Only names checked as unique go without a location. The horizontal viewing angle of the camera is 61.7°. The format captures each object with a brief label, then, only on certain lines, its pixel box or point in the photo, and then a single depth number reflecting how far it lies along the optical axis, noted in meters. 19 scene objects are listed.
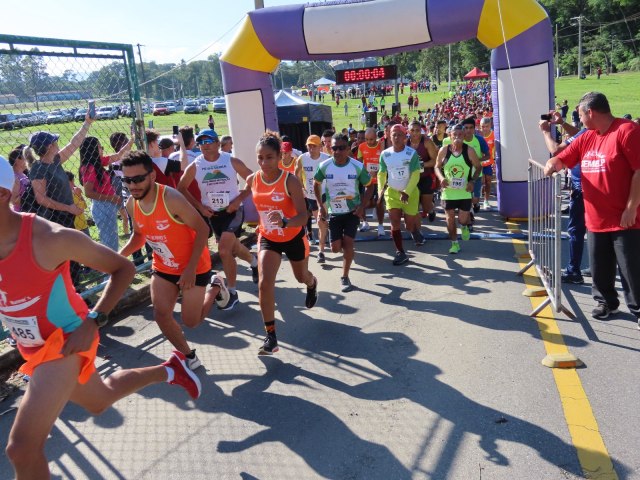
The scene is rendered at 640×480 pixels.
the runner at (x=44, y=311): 2.53
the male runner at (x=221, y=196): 6.30
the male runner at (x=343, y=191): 6.93
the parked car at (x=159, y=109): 50.03
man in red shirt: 4.59
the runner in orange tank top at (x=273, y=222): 4.83
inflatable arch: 8.80
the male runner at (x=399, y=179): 7.66
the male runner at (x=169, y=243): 4.10
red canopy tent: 46.35
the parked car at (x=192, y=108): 54.25
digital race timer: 14.14
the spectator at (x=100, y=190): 6.59
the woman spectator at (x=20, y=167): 6.10
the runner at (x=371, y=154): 10.05
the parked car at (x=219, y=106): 53.66
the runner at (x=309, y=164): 8.96
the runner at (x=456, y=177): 7.80
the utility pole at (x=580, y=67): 67.75
